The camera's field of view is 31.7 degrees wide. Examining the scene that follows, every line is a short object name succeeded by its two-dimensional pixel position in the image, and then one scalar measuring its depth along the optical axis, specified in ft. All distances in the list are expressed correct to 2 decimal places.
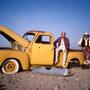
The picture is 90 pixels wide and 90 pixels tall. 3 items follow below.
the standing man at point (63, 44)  22.98
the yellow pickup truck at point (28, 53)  20.33
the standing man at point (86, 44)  25.46
